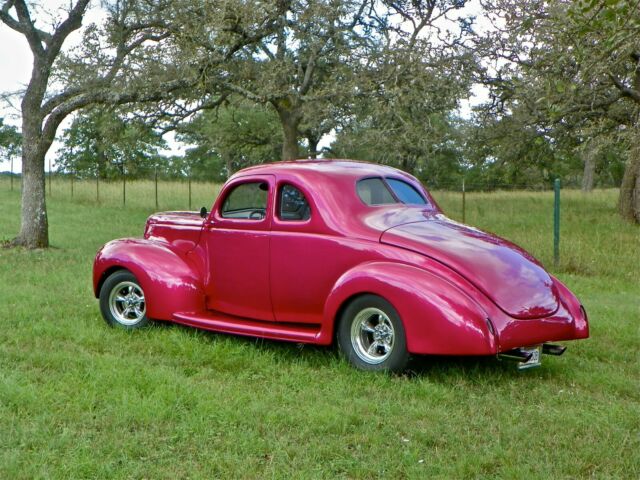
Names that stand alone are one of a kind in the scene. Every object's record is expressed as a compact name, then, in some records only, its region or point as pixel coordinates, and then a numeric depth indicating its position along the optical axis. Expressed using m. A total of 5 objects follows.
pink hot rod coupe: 6.05
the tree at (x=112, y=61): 15.46
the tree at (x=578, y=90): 13.96
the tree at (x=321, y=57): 17.89
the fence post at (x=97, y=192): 30.97
